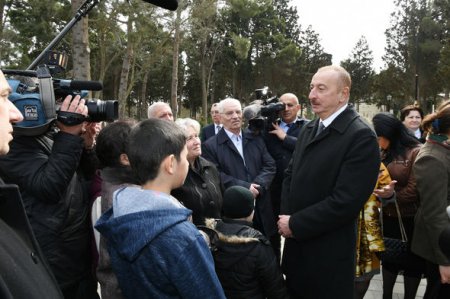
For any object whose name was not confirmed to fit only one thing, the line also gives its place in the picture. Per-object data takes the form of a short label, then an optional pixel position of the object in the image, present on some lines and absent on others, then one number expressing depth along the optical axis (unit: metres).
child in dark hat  2.41
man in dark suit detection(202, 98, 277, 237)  4.08
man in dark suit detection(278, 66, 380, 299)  2.61
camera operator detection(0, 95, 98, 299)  2.24
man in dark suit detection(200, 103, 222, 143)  6.41
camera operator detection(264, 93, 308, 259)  4.36
